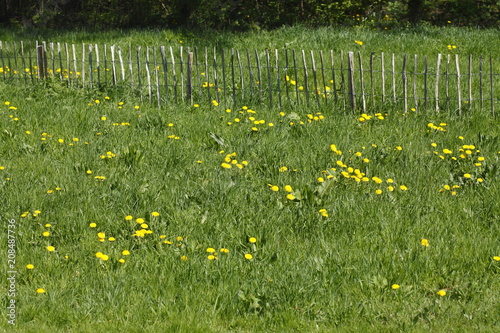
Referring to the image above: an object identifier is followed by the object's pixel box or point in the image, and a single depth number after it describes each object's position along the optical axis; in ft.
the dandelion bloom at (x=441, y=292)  24.45
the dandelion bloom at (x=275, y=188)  32.96
